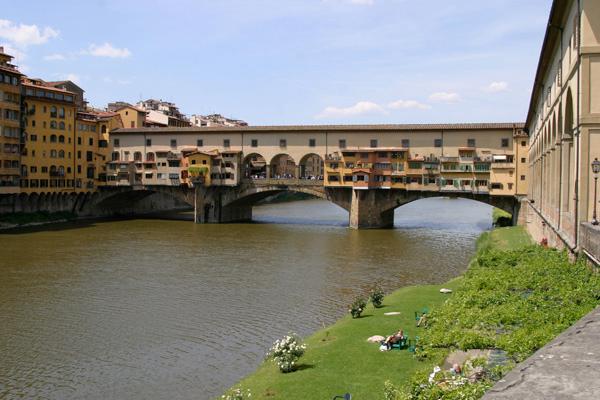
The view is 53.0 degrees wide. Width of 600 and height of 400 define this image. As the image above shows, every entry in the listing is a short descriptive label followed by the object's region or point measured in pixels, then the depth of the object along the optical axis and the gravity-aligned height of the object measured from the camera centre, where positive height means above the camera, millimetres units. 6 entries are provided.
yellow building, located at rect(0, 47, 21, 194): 56875 +5931
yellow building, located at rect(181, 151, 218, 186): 64875 +2368
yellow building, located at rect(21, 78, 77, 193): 61250 +5199
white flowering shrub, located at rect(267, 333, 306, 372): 16016 -4435
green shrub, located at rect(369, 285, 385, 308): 24000 -4292
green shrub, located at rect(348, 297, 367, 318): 22078 -4343
